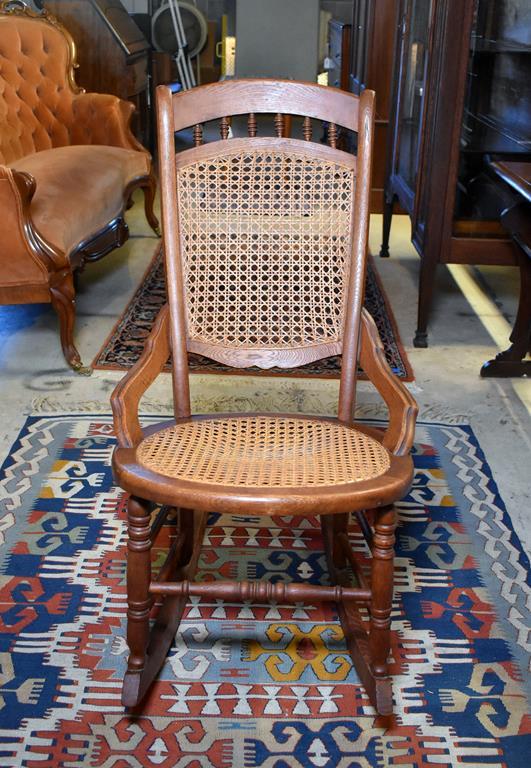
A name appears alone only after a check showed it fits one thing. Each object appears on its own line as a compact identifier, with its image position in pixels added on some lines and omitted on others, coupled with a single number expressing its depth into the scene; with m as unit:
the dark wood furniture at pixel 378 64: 5.76
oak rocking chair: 1.87
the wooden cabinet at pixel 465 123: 3.68
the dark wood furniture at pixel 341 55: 6.87
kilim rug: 1.84
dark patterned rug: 3.71
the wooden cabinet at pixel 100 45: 6.50
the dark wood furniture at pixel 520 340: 3.60
